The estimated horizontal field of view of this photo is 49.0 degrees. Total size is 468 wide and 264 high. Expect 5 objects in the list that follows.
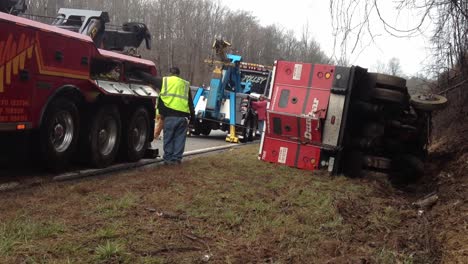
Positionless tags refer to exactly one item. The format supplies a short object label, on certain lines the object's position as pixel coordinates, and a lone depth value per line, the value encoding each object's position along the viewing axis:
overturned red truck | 8.13
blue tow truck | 16.58
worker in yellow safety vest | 8.77
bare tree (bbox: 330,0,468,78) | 6.94
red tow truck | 6.01
